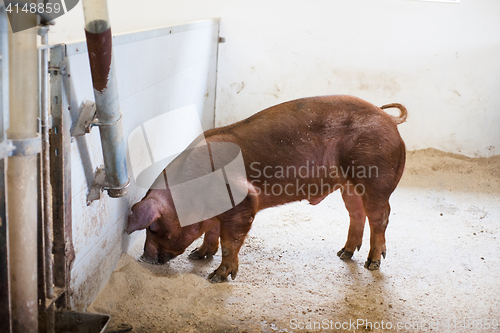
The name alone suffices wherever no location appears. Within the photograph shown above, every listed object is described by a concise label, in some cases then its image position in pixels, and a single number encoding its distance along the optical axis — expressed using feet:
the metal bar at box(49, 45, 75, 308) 6.31
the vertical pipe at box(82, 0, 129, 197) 5.68
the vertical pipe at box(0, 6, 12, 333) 4.87
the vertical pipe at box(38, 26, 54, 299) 5.82
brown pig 9.70
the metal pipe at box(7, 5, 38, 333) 5.13
